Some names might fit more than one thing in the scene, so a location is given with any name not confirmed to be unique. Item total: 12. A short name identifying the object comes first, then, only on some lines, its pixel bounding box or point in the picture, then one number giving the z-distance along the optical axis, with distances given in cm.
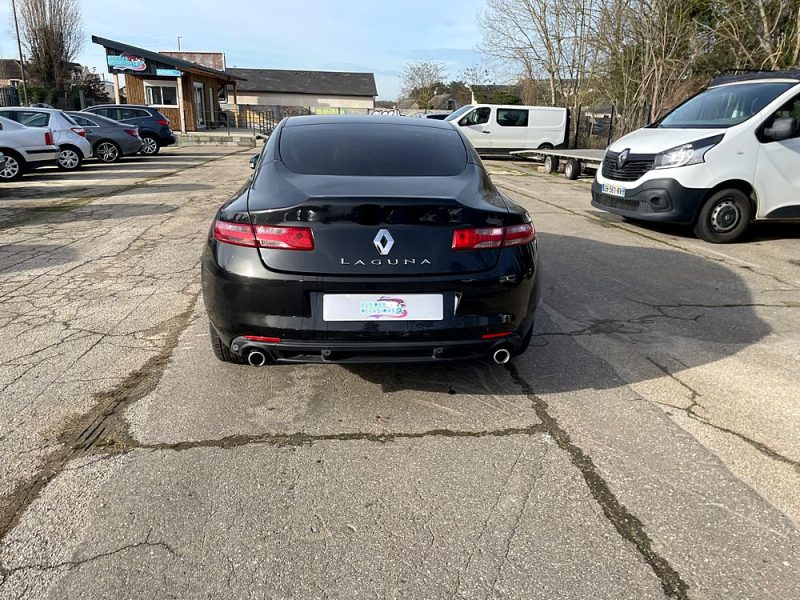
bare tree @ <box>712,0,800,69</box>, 1414
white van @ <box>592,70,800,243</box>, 709
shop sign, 3139
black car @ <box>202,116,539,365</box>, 276
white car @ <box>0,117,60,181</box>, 1309
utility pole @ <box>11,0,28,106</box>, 3839
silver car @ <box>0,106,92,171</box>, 1437
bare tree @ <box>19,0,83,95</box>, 4156
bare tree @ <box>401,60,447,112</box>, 6297
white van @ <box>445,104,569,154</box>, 2197
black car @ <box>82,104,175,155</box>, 2098
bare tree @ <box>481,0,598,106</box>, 2512
